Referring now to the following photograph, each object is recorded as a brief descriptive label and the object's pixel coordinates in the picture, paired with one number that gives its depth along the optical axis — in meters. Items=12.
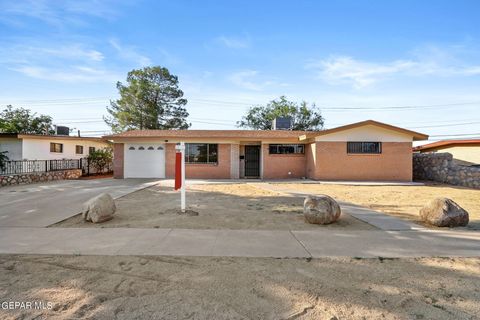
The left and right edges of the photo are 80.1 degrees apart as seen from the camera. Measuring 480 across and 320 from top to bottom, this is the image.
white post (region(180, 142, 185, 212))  7.48
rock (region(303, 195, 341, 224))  6.46
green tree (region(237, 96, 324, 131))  39.28
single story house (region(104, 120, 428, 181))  17.95
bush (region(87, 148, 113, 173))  23.09
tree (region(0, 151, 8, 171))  14.48
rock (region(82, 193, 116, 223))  6.50
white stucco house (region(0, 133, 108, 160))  18.48
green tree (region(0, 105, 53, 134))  34.59
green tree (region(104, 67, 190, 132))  31.59
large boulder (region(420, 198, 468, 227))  6.25
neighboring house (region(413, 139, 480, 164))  20.14
